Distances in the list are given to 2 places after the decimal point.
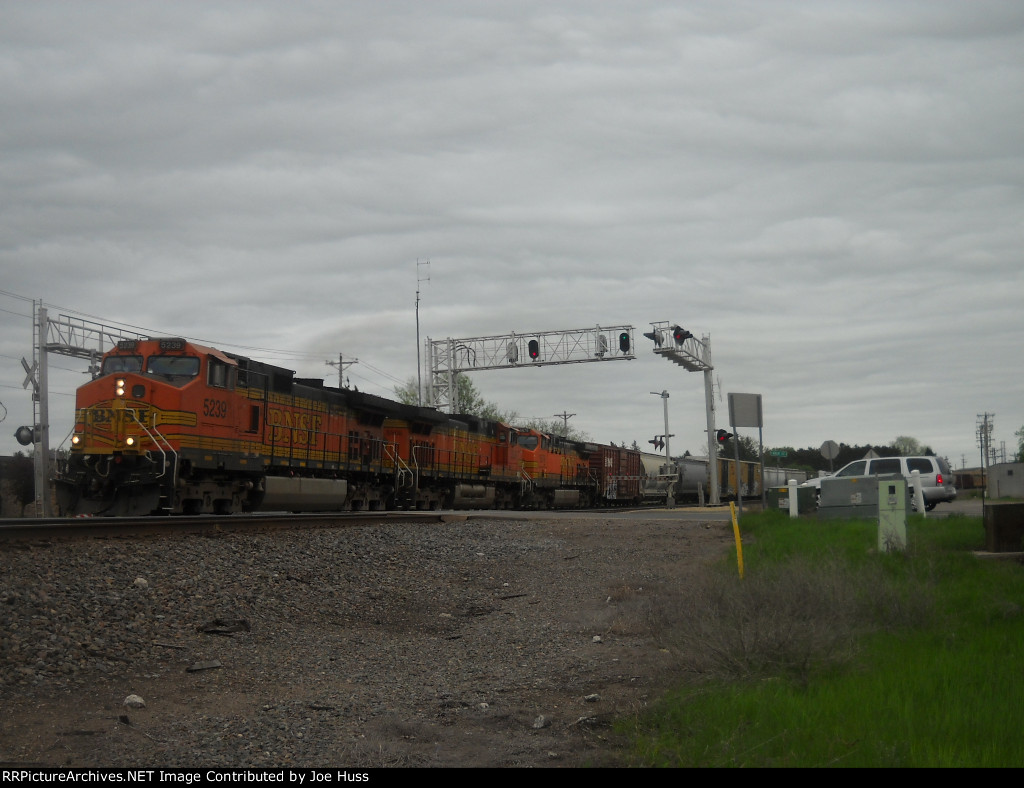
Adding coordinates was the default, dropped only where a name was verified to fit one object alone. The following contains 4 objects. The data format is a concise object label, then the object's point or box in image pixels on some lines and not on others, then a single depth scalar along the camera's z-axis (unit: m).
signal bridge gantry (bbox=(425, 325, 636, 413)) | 38.31
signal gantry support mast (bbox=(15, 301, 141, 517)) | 31.83
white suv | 22.80
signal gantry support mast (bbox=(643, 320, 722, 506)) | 36.88
